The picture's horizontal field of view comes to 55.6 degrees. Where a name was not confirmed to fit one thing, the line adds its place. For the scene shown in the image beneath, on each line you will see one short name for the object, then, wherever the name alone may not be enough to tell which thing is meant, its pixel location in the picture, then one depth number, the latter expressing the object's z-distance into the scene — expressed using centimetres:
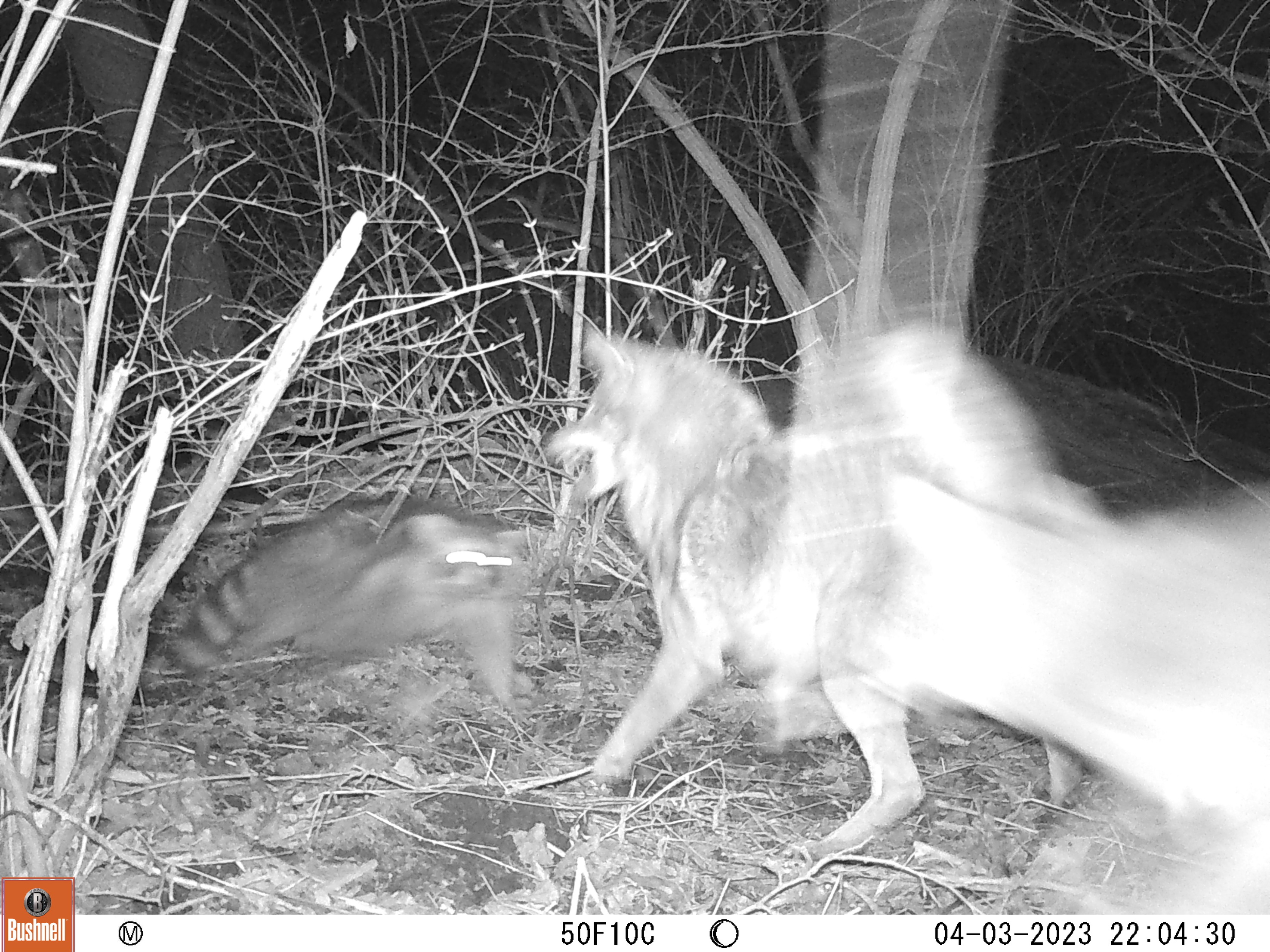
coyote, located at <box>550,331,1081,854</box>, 414
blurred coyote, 337
